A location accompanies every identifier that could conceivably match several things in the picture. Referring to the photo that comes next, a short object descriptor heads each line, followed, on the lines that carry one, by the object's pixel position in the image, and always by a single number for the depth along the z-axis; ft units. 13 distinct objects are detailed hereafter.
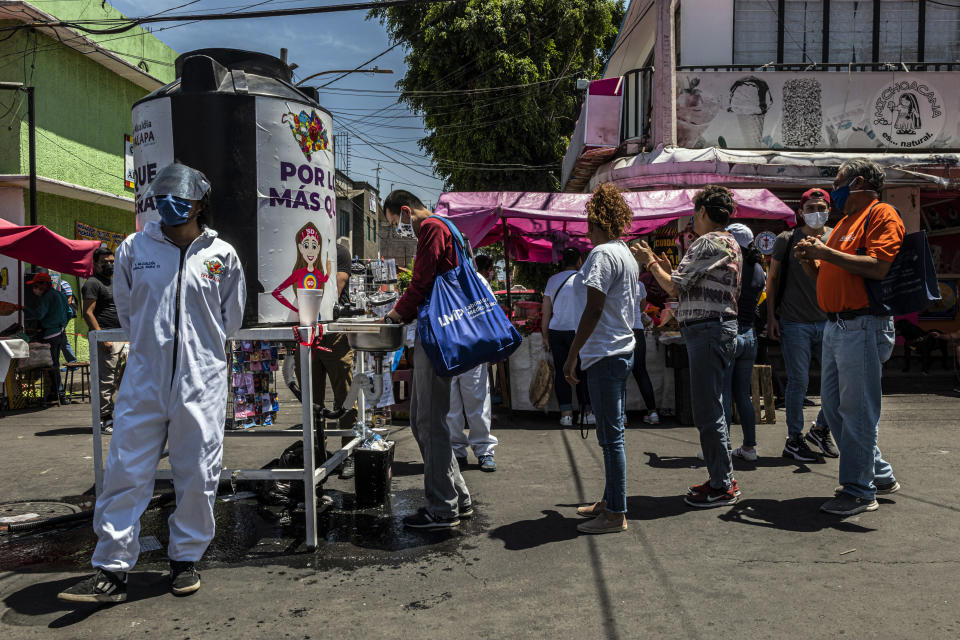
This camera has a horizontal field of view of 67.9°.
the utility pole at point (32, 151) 43.19
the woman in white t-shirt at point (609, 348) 13.16
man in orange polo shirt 13.80
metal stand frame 13.00
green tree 67.51
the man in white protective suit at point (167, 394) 10.77
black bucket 15.40
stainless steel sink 13.84
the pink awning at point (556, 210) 30.12
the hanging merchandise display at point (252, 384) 15.08
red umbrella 30.78
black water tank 13.37
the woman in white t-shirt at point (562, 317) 24.68
